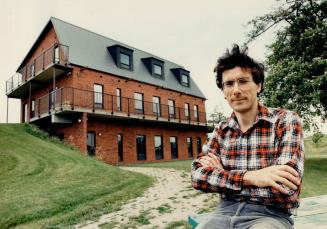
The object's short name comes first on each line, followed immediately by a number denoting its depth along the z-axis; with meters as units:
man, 2.05
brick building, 20.31
